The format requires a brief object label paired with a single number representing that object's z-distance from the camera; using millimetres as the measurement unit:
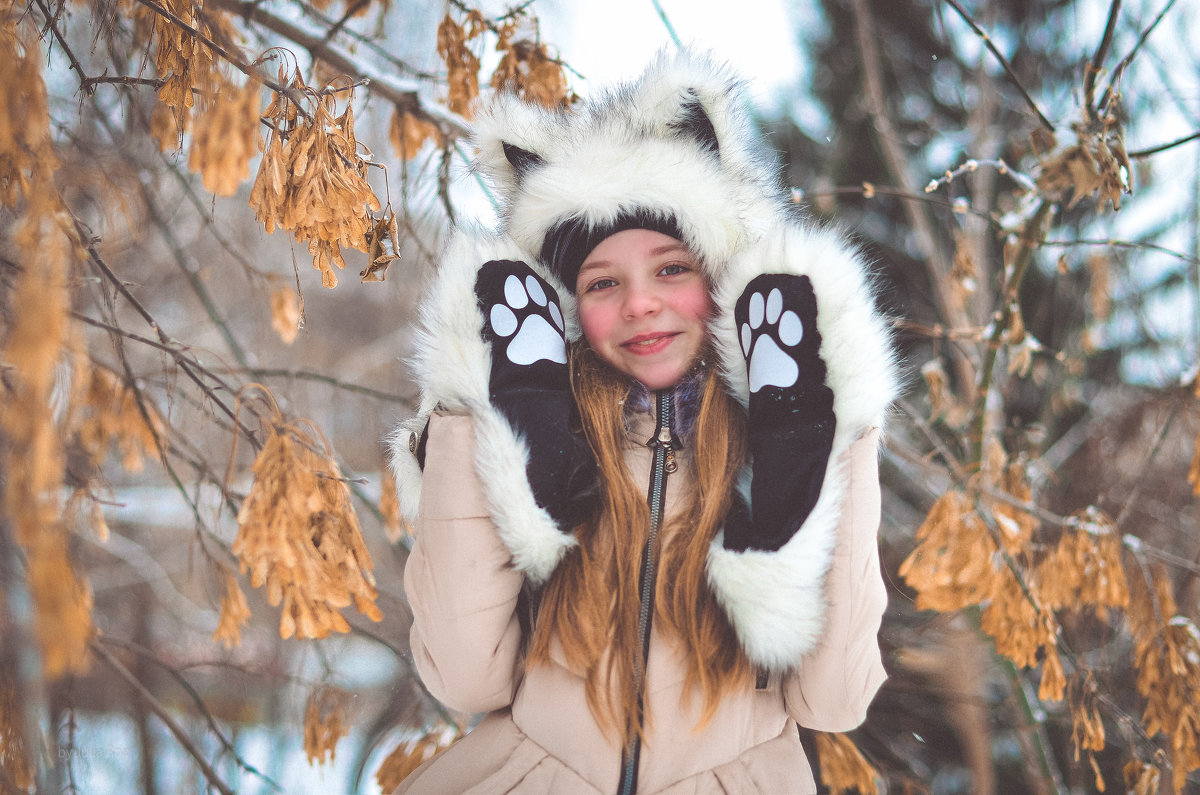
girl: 1325
